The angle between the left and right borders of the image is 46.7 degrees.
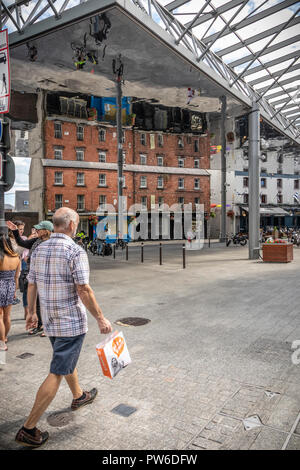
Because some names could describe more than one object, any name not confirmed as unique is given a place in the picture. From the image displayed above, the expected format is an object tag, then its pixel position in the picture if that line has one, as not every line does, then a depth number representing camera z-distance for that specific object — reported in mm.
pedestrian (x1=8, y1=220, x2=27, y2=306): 5871
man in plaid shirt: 3023
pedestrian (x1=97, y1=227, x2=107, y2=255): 36003
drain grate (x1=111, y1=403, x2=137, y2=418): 3455
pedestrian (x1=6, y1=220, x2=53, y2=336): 5453
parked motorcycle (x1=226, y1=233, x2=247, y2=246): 28823
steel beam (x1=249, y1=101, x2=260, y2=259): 18016
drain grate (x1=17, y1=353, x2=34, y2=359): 5062
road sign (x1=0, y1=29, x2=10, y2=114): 5969
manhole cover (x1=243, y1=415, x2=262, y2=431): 3209
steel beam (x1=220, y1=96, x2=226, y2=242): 32344
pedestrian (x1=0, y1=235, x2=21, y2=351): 5020
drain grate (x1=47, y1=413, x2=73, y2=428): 3291
